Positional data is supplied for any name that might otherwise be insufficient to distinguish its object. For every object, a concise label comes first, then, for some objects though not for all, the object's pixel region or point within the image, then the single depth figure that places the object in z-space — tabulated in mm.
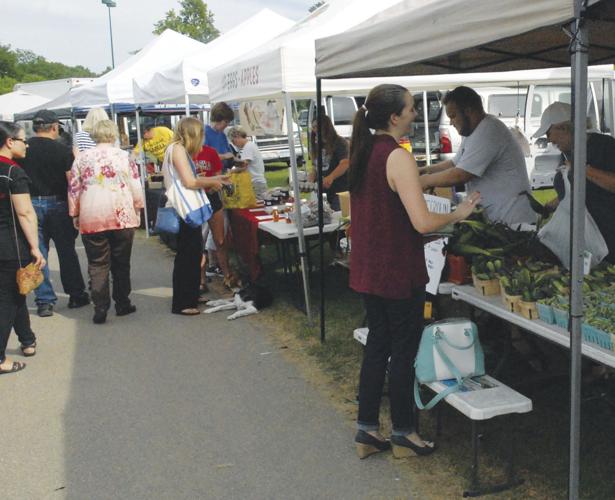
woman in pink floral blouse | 5883
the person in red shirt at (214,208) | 6461
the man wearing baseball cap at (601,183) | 3645
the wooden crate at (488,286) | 3506
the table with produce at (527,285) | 2824
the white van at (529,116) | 12875
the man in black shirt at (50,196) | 6293
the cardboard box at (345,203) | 5559
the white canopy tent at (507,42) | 2303
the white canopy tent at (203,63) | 8367
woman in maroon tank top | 2955
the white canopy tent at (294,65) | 5031
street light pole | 26816
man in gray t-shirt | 4098
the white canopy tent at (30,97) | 27125
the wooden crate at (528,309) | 3123
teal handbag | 3256
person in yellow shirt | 10844
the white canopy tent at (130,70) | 11242
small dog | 6199
